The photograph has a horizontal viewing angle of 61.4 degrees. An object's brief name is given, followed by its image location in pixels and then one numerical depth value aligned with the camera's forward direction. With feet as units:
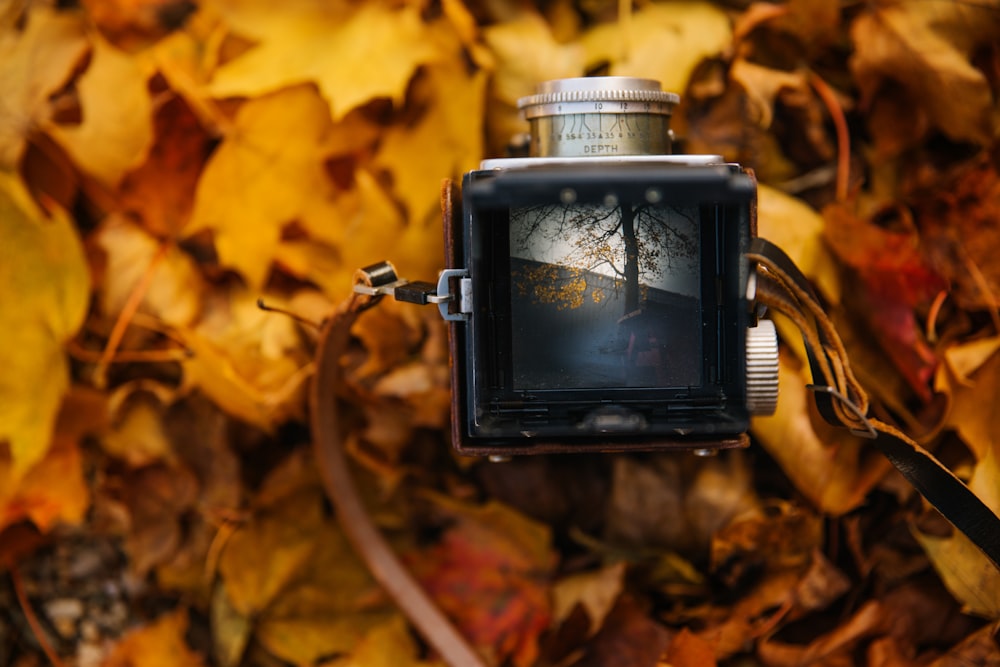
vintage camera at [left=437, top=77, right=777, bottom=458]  2.04
